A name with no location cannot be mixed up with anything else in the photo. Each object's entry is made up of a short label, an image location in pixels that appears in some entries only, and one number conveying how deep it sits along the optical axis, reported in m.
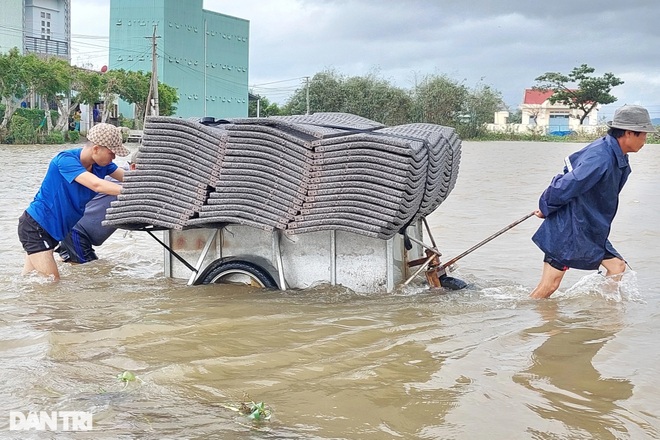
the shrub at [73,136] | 50.38
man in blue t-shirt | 6.75
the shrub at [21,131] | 45.09
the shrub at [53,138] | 46.86
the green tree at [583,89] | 73.00
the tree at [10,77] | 44.43
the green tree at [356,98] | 64.56
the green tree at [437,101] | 65.06
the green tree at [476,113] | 66.56
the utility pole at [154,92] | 44.65
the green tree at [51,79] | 45.53
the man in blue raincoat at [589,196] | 5.84
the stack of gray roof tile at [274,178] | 5.90
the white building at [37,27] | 55.69
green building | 72.75
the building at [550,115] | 79.93
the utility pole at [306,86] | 63.83
